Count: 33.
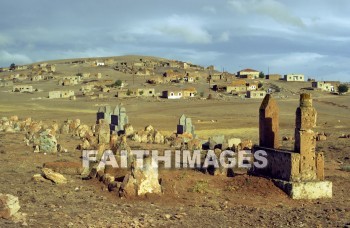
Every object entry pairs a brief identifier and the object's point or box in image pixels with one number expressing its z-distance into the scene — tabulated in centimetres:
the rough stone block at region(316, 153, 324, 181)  1427
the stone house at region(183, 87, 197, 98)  7574
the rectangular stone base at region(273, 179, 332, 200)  1365
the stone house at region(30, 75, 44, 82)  10331
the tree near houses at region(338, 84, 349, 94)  8819
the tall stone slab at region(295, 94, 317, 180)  1402
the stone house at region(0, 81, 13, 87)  9438
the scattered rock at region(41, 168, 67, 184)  1382
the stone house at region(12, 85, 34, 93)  8471
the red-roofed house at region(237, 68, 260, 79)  11816
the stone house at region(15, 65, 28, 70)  14015
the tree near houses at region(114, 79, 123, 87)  8819
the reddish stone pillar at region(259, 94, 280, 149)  1609
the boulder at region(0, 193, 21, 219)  961
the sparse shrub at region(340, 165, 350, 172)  1808
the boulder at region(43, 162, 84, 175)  1557
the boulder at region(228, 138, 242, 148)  2389
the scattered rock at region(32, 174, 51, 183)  1380
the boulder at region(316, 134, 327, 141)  2772
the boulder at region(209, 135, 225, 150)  2350
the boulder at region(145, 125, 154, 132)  2809
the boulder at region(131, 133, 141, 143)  2598
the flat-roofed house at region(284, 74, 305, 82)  11052
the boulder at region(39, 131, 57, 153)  2050
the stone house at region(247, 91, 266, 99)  7525
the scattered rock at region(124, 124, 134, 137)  2789
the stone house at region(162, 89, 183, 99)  7425
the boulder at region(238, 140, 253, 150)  2246
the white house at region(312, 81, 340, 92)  9662
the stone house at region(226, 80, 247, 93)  8371
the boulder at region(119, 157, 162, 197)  1254
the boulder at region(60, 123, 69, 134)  2979
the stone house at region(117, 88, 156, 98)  7306
